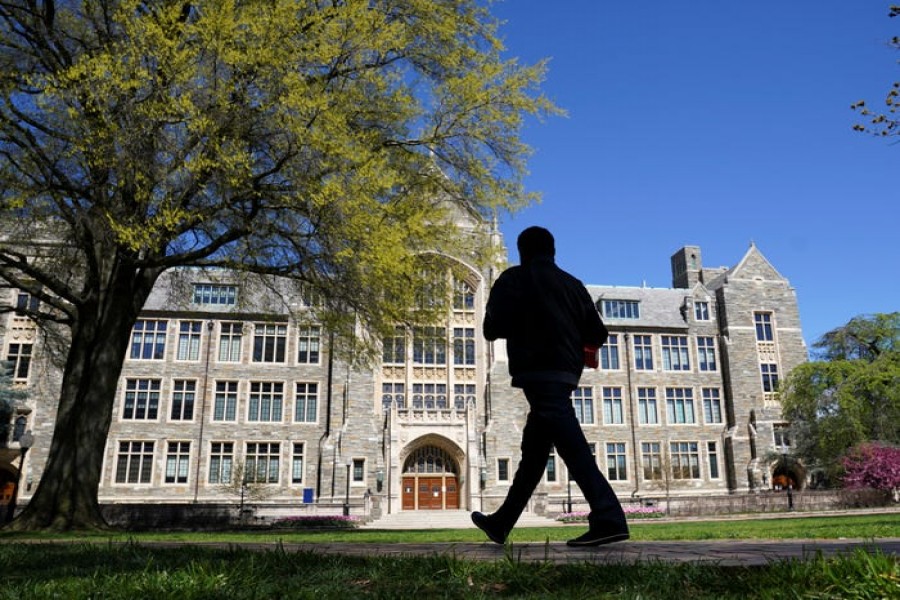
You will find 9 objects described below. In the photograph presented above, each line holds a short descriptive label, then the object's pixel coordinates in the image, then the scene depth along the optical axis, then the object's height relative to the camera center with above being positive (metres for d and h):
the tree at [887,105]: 7.47 +3.79
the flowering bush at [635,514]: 24.22 -1.90
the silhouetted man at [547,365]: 3.70 +0.54
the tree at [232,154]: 9.58 +4.62
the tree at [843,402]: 29.00 +2.48
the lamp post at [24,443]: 18.25 +0.47
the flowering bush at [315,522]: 20.95 -1.89
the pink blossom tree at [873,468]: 25.66 -0.30
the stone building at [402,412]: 29.22 +2.20
